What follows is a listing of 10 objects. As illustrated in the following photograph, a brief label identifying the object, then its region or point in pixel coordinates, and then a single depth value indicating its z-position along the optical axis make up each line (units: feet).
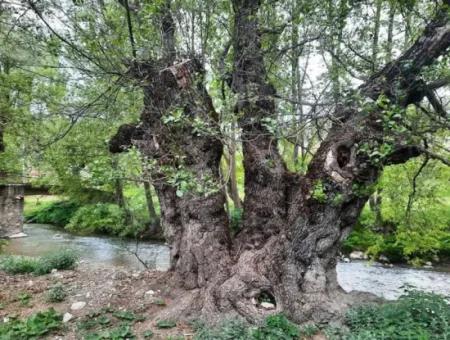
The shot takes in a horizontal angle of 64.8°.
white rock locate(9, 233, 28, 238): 51.33
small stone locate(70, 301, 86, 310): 14.67
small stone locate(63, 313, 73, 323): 13.72
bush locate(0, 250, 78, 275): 20.72
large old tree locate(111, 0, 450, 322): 12.92
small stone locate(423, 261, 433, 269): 32.65
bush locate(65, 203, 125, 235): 49.24
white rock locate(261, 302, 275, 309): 13.32
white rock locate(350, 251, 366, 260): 36.24
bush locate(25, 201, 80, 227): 64.49
